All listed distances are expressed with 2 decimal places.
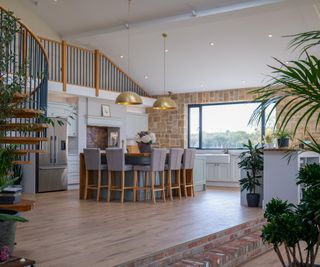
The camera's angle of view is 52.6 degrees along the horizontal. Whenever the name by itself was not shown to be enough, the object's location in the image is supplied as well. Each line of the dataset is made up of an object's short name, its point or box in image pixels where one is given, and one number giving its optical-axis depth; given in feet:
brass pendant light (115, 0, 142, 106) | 19.71
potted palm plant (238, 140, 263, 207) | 17.86
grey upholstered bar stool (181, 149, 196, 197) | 21.01
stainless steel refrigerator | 23.61
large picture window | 29.12
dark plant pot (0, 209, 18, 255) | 8.67
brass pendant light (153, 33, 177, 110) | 21.64
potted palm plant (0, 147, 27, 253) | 8.26
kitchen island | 19.26
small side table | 8.00
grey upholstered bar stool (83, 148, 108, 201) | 19.32
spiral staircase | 10.12
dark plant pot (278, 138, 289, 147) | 17.20
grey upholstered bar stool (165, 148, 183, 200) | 19.80
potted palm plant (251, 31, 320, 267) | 6.89
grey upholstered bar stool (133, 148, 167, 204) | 18.70
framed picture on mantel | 27.73
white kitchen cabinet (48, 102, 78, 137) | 24.45
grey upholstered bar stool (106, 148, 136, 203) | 18.69
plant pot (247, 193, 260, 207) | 17.81
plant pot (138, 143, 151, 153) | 20.23
